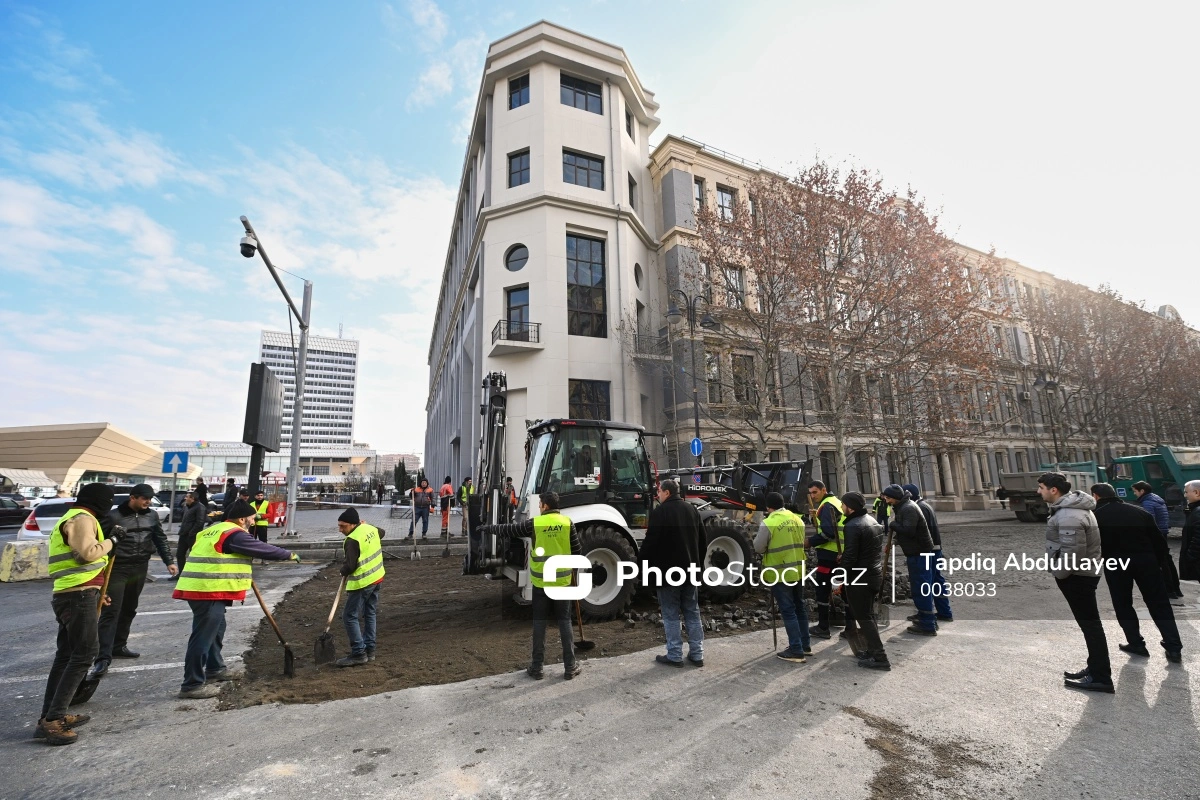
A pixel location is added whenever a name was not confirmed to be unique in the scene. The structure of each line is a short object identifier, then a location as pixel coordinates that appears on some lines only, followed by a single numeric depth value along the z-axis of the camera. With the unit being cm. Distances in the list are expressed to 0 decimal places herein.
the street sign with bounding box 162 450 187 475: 1639
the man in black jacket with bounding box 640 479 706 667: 539
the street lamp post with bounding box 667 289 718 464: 1836
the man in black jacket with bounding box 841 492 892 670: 527
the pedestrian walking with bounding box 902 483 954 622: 702
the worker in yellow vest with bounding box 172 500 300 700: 473
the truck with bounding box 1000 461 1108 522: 1947
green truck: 1514
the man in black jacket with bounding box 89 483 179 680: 536
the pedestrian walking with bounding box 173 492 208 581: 923
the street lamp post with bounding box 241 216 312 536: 1549
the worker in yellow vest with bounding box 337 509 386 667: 558
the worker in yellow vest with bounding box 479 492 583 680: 506
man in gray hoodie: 455
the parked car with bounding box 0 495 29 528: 2095
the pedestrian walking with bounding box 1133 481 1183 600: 868
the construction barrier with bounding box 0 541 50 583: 1066
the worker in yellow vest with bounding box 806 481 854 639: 659
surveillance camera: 1320
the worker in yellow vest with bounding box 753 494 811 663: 553
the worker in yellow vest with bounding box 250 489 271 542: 1266
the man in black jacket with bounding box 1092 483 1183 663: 514
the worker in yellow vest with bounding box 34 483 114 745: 397
